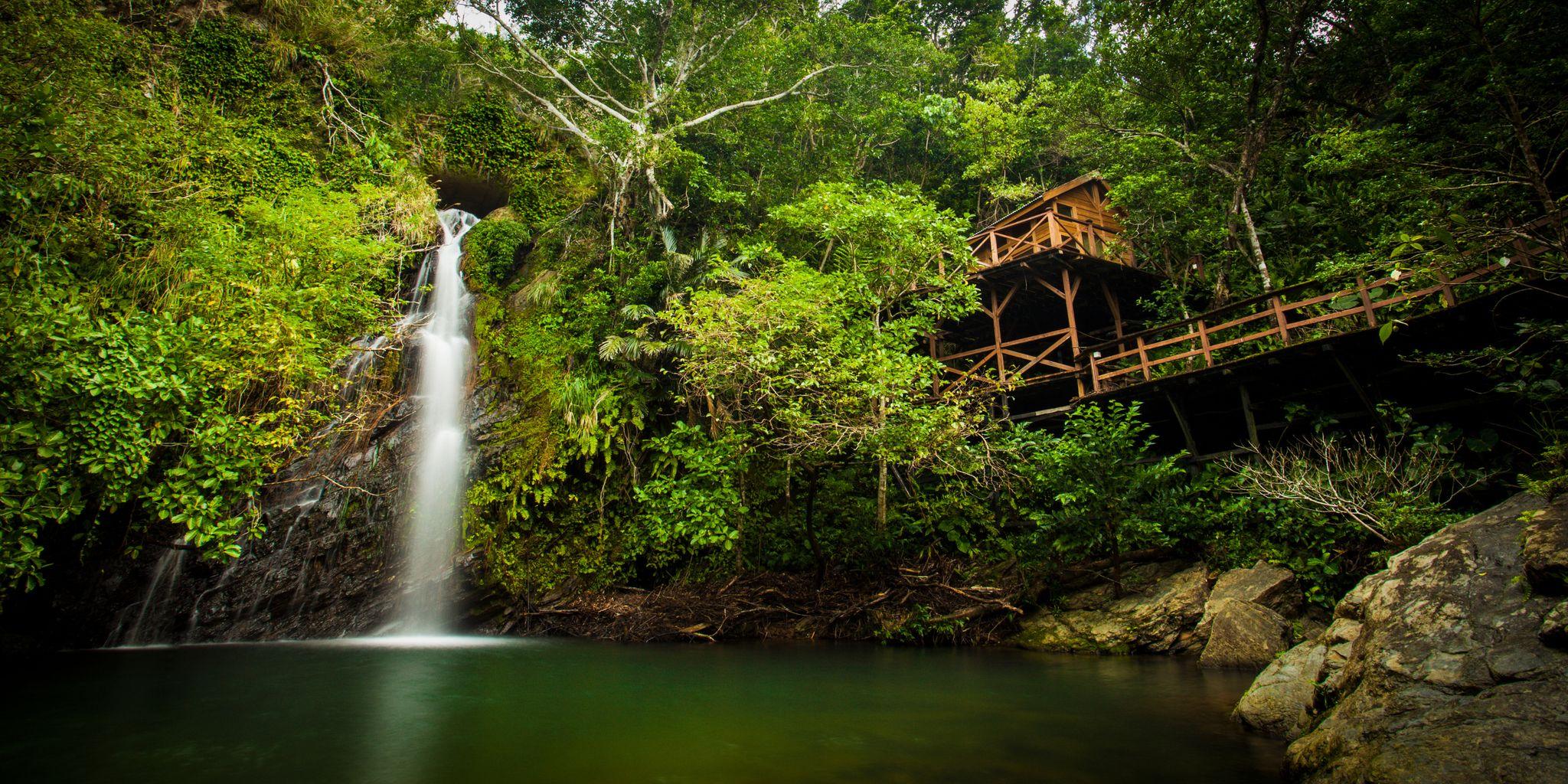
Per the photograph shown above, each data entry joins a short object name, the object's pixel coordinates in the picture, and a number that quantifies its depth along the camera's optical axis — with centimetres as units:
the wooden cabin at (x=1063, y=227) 1642
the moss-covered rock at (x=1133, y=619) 876
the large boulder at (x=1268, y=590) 820
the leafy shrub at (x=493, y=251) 1570
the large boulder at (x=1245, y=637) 744
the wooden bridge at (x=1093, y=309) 942
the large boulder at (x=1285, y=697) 457
